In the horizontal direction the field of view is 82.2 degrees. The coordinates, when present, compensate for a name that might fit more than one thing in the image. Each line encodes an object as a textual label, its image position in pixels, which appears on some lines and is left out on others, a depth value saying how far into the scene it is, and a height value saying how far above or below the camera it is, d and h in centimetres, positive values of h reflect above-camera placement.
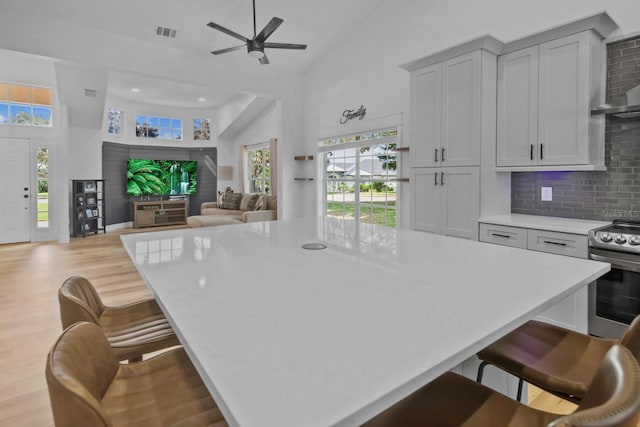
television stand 917 -34
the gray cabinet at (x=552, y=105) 283 +79
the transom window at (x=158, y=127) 945 +192
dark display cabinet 761 -14
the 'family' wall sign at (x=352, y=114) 542 +131
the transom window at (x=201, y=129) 1016 +196
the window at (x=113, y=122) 887 +191
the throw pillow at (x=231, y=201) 857 -2
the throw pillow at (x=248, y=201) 795 -2
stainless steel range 237 -55
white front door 678 +17
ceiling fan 376 +177
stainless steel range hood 256 +68
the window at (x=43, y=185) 714 +27
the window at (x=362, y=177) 514 +36
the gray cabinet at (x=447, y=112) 331 +85
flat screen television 935 +61
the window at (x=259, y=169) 898 +79
